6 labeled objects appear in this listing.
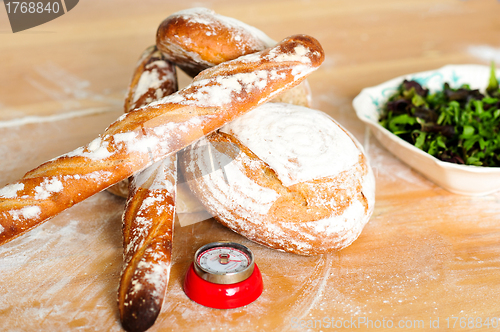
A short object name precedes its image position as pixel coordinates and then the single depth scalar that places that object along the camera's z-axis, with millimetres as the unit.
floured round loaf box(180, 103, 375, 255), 752
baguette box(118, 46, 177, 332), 670
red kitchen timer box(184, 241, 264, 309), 703
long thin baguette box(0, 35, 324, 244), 737
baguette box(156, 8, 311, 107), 825
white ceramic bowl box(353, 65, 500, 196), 847
